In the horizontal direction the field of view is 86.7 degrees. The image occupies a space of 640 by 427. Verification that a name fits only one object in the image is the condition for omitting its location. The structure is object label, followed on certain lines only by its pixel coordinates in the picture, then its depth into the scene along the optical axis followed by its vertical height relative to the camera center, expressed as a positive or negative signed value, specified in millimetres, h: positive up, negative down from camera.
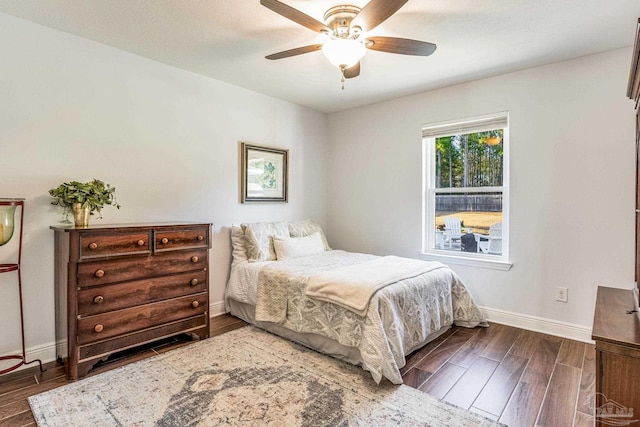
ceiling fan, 1864 +1046
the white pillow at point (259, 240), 3355 -306
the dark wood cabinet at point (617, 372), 1192 -577
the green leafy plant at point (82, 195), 2277 +99
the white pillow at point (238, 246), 3418 -368
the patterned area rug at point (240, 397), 1770 -1086
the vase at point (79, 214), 2299 -34
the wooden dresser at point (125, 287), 2176 -562
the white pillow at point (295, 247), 3385 -378
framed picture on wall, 3648 +417
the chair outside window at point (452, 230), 3604 -205
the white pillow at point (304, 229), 3823 -216
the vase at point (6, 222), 2000 -81
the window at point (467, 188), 3303 +240
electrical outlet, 2893 -706
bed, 2217 -677
